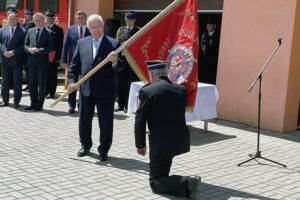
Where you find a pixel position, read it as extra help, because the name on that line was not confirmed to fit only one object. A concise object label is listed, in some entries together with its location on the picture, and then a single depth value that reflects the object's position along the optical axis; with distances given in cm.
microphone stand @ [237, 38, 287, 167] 699
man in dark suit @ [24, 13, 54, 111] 1009
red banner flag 608
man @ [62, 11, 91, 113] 1002
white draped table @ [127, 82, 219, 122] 839
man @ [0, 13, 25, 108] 1028
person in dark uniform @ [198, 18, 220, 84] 1104
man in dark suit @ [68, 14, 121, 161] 646
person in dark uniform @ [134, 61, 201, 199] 514
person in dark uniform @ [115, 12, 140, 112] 1047
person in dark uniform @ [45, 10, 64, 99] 1181
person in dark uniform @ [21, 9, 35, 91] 1252
